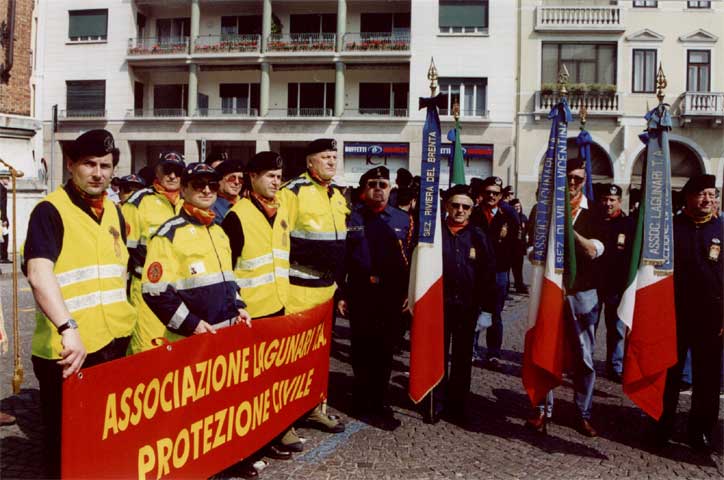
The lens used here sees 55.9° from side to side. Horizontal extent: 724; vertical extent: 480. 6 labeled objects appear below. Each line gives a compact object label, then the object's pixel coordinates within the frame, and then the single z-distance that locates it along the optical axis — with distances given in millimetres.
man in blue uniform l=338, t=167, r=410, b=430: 5996
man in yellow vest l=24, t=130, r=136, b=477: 3291
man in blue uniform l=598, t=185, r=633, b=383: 6812
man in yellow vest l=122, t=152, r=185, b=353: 5512
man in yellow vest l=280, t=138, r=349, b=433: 5344
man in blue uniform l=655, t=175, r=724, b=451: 5168
